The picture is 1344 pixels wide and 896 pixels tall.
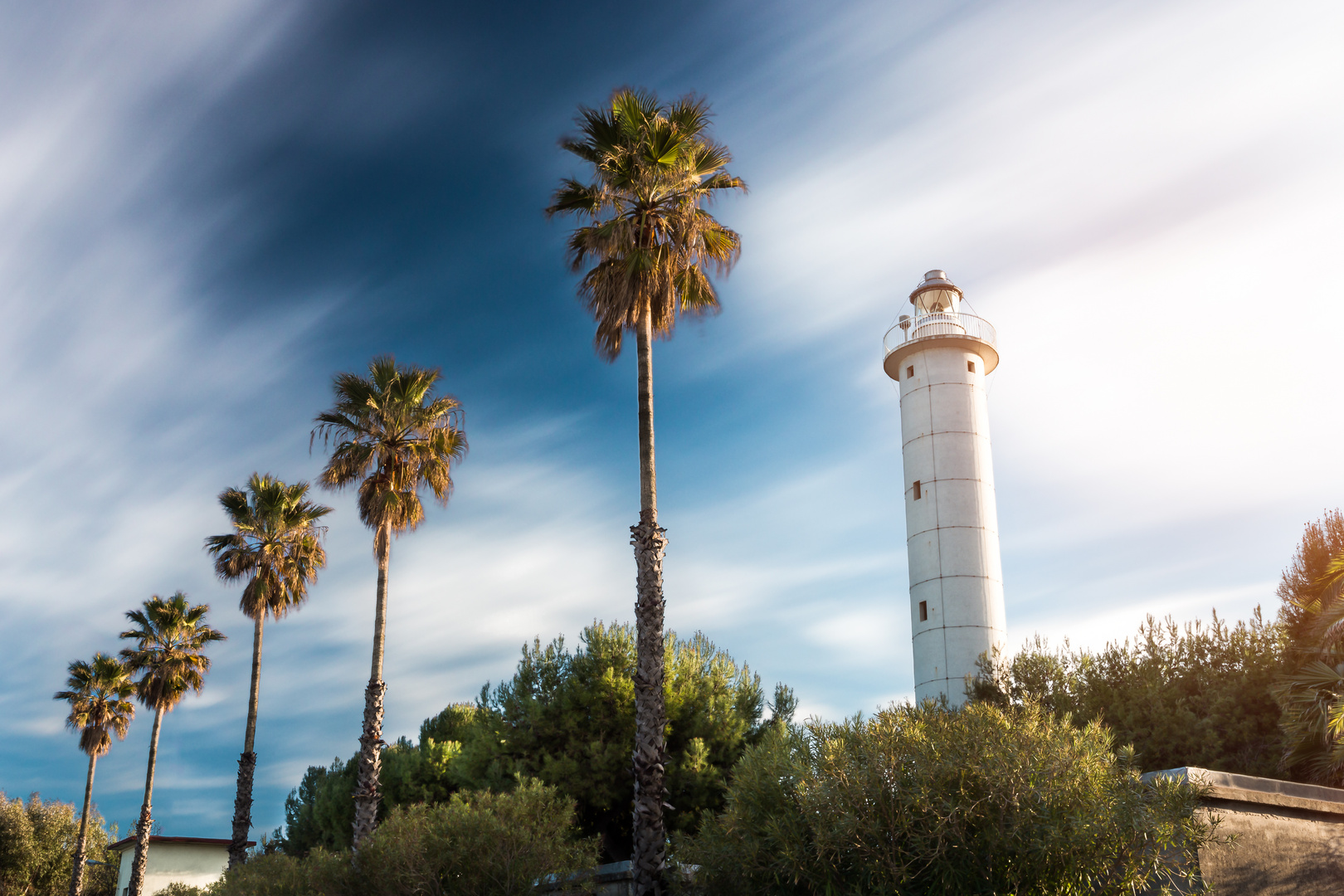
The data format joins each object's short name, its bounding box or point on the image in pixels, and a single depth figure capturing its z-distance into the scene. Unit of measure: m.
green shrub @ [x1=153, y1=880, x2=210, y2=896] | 35.22
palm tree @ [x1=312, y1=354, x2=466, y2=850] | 25.25
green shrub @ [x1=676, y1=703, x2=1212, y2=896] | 10.67
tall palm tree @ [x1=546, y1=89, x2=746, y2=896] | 18.52
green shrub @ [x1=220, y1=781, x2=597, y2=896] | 15.24
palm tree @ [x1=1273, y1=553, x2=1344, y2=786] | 16.36
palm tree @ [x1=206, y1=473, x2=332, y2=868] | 31.86
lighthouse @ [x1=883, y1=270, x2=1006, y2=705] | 29.53
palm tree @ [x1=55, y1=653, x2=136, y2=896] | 44.75
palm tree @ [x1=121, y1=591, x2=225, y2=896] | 39.41
